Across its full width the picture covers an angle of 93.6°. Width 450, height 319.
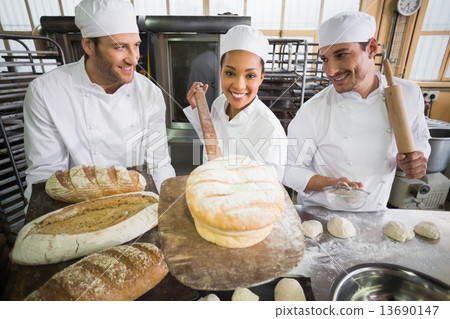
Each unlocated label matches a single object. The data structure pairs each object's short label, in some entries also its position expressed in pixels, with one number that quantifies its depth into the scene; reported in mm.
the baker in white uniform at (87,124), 1101
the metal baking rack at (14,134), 1728
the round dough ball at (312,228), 867
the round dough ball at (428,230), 866
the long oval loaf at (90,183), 943
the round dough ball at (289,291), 599
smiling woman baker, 719
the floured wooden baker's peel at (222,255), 399
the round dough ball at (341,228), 860
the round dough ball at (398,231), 850
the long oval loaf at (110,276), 585
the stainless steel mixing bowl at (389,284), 556
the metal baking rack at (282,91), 1321
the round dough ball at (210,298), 595
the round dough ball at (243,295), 587
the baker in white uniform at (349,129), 923
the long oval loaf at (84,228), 740
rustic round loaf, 395
